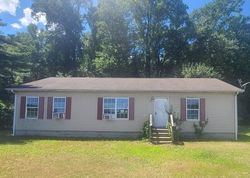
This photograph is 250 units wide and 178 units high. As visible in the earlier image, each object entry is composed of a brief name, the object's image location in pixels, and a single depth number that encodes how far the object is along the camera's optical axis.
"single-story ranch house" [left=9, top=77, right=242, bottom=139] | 10.94
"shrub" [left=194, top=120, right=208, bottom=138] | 10.81
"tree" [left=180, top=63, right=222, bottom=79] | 16.27
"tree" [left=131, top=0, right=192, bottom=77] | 20.21
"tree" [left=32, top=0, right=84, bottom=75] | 21.25
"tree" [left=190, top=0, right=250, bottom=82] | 19.77
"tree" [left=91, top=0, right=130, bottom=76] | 19.77
